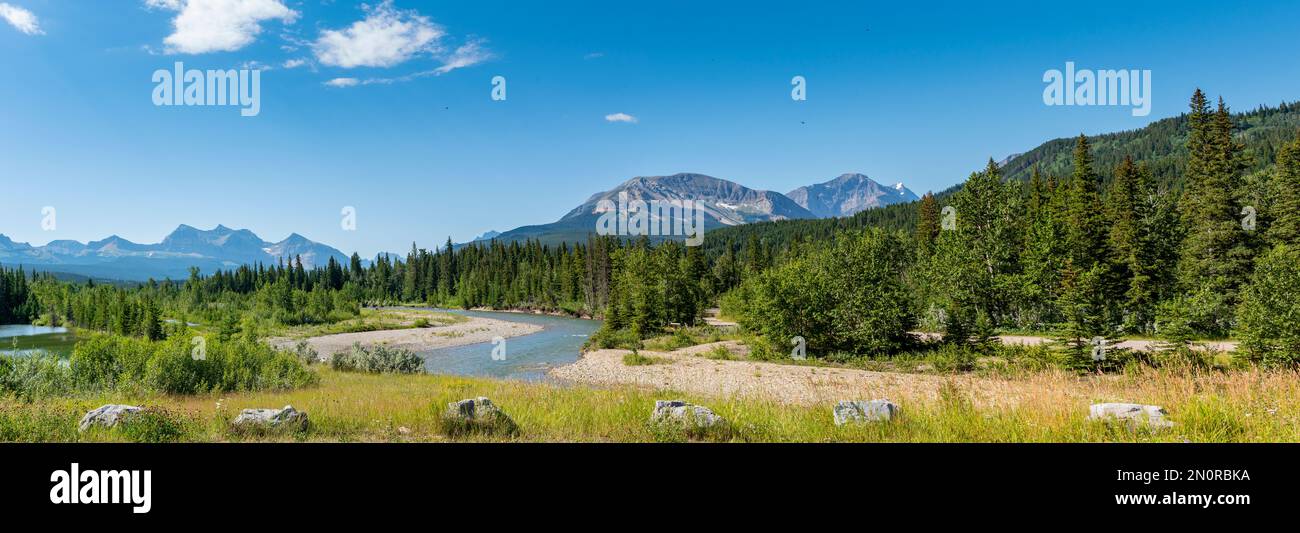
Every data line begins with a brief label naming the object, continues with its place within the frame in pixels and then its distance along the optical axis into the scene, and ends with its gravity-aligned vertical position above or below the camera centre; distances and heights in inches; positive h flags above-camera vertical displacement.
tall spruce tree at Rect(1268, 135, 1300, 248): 1348.4 +140.4
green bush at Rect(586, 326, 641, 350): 1839.3 -255.7
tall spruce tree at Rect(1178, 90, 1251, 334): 1373.0 +106.3
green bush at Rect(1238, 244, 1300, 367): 684.1 -70.3
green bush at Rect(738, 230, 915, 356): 1263.5 -102.0
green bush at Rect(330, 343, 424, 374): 1000.9 -176.2
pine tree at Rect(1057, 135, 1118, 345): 1509.2 +89.7
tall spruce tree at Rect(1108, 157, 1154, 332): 1557.6 +54.6
